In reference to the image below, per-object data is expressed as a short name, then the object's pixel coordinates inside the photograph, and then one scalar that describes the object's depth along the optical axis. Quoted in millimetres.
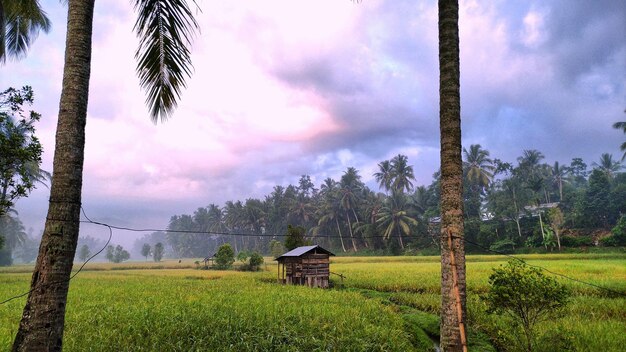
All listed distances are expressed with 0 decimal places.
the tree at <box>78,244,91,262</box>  104531
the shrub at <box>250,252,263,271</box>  37469
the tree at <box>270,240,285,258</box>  49628
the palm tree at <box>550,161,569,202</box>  67688
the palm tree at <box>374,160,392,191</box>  69375
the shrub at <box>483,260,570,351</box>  7492
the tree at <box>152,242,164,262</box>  94812
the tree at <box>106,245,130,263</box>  100950
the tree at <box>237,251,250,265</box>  43112
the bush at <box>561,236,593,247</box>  42375
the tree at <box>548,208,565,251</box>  41719
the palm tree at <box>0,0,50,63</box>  10766
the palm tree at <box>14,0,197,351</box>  4383
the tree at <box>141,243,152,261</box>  121338
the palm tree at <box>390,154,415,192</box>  66312
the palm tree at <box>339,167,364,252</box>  69312
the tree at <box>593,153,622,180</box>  67188
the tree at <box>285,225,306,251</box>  34281
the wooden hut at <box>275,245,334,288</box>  22703
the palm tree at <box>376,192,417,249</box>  57078
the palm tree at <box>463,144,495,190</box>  58500
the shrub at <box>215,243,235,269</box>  41031
